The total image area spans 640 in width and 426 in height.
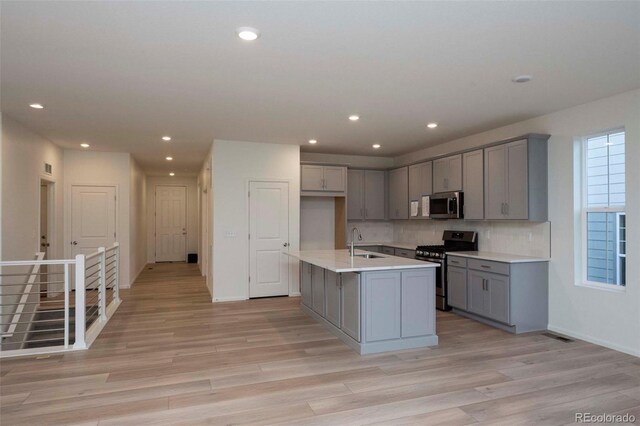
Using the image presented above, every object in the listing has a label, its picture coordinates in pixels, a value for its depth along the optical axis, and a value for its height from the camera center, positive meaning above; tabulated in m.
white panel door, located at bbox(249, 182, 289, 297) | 6.46 -0.37
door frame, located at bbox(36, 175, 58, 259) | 6.73 -0.06
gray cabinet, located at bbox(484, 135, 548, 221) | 4.66 +0.46
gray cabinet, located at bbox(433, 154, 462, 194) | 5.85 +0.66
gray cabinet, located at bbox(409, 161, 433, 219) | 6.51 +0.60
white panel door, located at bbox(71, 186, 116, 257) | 7.20 -0.02
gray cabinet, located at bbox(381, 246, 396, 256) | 6.95 -0.62
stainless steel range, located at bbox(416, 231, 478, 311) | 5.62 -0.52
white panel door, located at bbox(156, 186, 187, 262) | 11.82 -0.20
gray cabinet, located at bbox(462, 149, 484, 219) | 5.41 +0.47
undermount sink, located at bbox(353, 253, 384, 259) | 5.00 -0.51
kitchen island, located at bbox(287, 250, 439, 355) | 3.92 -0.92
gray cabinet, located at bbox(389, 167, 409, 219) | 7.12 +0.44
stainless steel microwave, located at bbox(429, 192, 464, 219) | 5.78 +0.16
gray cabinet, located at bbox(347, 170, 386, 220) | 7.46 +0.42
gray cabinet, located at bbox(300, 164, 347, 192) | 6.82 +0.68
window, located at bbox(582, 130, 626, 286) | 4.07 +0.07
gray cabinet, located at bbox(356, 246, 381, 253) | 7.30 -0.60
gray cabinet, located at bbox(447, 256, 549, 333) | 4.54 -0.95
